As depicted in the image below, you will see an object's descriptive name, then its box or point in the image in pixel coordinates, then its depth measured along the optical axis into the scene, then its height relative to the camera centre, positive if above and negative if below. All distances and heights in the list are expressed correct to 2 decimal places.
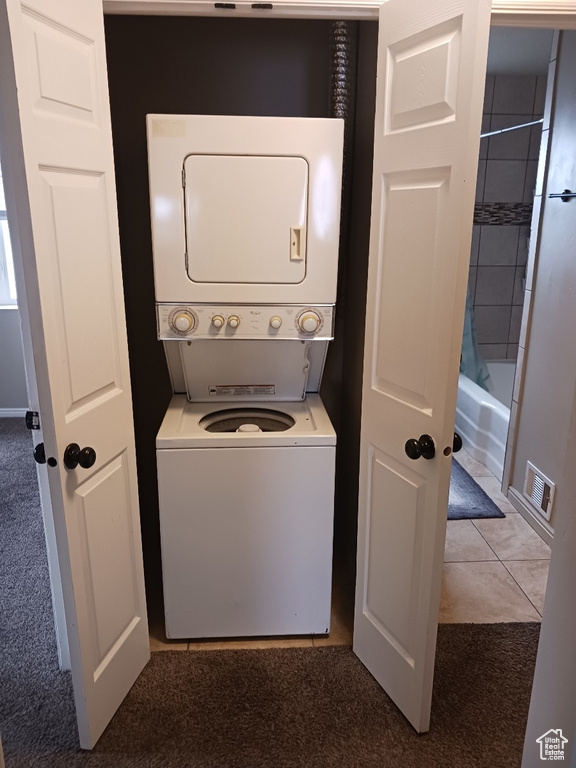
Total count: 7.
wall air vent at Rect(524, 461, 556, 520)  2.66 -1.16
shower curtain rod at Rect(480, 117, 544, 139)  3.48 +0.62
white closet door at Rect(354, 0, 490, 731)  1.33 -0.19
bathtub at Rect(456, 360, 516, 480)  3.36 -1.11
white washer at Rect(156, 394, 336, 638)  1.90 -0.95
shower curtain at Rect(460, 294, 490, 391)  4.05 -0.85
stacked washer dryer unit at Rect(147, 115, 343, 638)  1.79 -0.37
